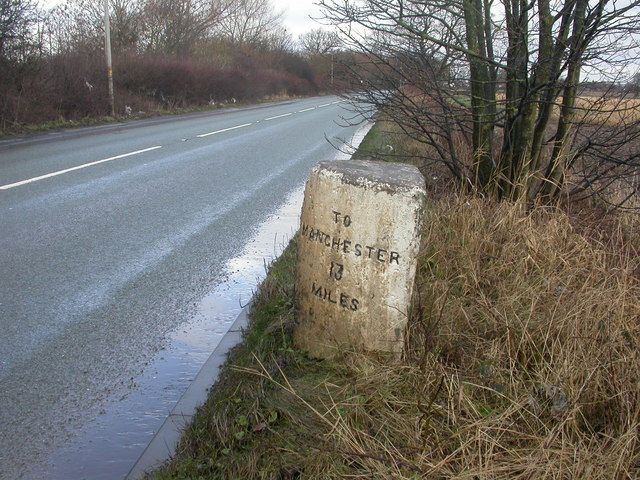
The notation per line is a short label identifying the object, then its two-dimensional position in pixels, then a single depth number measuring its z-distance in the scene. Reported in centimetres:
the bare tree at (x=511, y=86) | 546
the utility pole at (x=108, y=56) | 2102
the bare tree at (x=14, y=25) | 1656
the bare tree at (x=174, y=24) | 3475
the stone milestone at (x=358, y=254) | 325
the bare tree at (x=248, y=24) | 5591
